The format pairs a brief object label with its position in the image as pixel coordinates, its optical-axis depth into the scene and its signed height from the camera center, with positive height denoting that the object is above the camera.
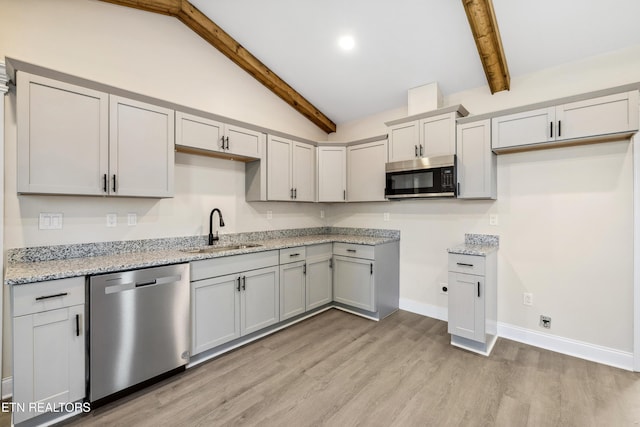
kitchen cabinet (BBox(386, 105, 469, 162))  3.00 +0.90
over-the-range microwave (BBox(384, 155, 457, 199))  2.95 +0.40
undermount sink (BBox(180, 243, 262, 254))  2.81 -0.36
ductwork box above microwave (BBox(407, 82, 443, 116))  3.21 +1.33
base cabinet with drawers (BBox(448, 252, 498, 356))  2.58 -0.82
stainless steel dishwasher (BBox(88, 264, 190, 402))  1.88 -0.80
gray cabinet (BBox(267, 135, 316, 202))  3.43 +0.57
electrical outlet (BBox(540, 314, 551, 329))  2.75 -1.04
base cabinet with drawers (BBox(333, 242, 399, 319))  3.40 -0.79
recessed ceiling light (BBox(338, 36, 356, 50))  2.95 +1.81
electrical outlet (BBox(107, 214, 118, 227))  2.47 -0.05
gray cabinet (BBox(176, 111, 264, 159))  2.62 +0.78
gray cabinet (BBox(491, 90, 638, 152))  2.21 +0.78
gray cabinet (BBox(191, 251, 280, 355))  2.42 -0.77
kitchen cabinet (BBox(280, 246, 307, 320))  3.13 -0.76
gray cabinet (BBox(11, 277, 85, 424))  1.63 -0.78
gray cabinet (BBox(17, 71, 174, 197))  1.90 +0.54
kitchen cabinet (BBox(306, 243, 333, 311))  3.43 -0.76
